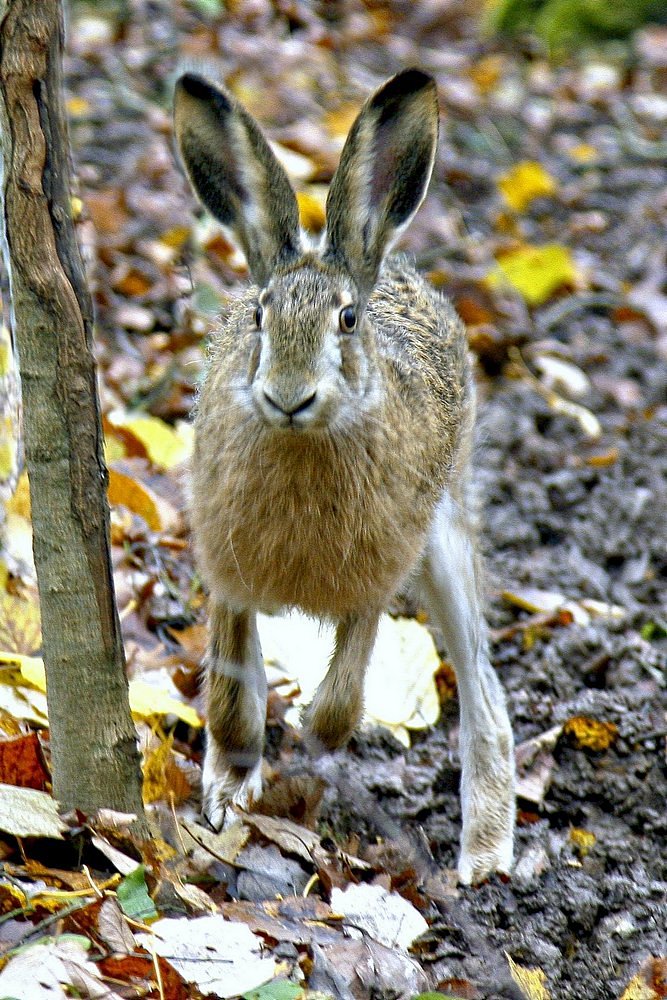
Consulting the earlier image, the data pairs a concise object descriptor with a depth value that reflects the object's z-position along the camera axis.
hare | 7.90
